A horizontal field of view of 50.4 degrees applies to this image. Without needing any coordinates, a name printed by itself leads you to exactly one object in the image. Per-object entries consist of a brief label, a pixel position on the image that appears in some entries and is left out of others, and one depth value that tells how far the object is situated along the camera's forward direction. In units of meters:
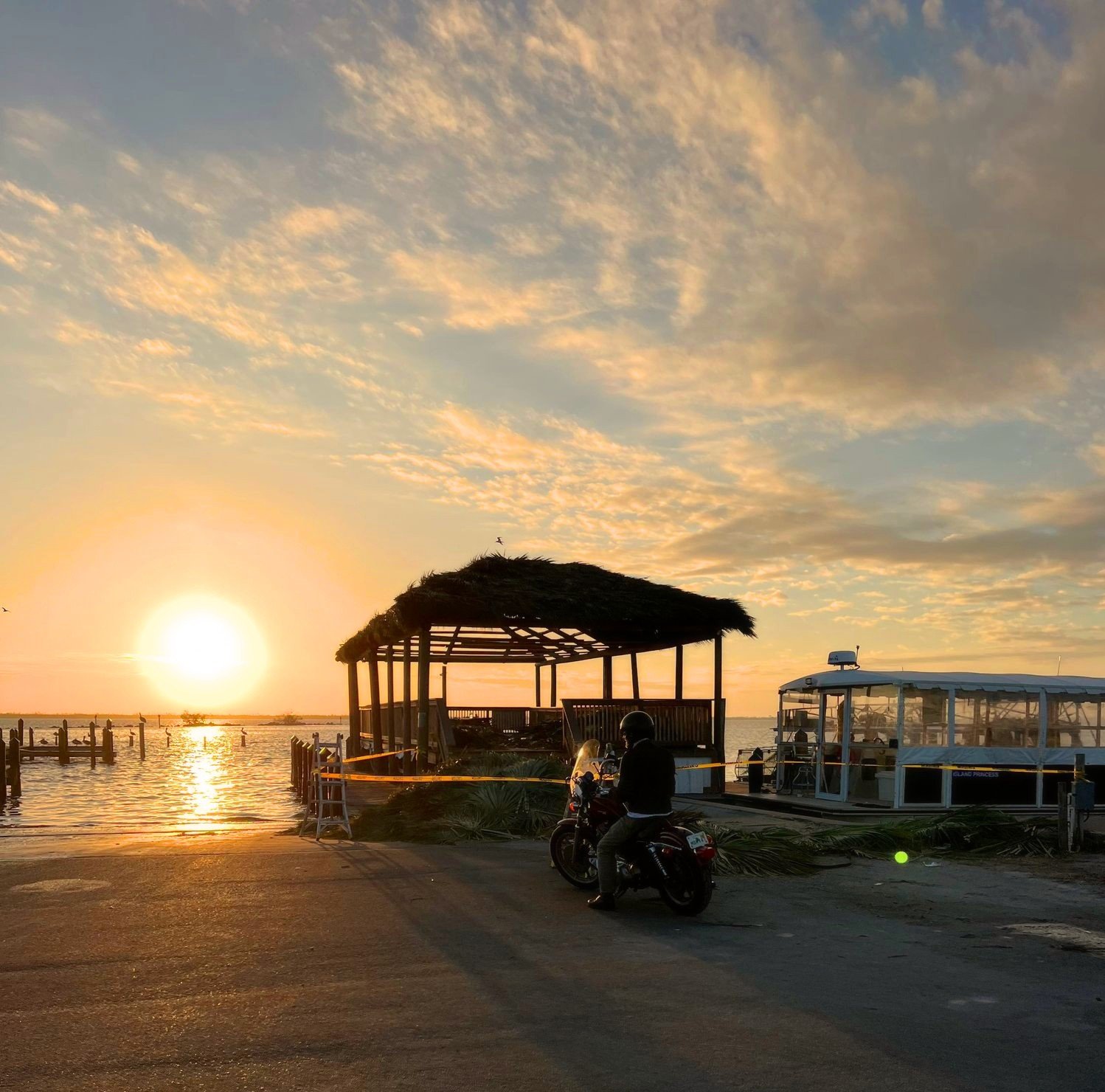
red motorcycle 9.58
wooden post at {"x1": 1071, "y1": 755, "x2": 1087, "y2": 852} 14.93
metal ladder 15.85
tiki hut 22.44
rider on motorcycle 9.81
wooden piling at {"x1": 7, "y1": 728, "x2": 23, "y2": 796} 40.16
